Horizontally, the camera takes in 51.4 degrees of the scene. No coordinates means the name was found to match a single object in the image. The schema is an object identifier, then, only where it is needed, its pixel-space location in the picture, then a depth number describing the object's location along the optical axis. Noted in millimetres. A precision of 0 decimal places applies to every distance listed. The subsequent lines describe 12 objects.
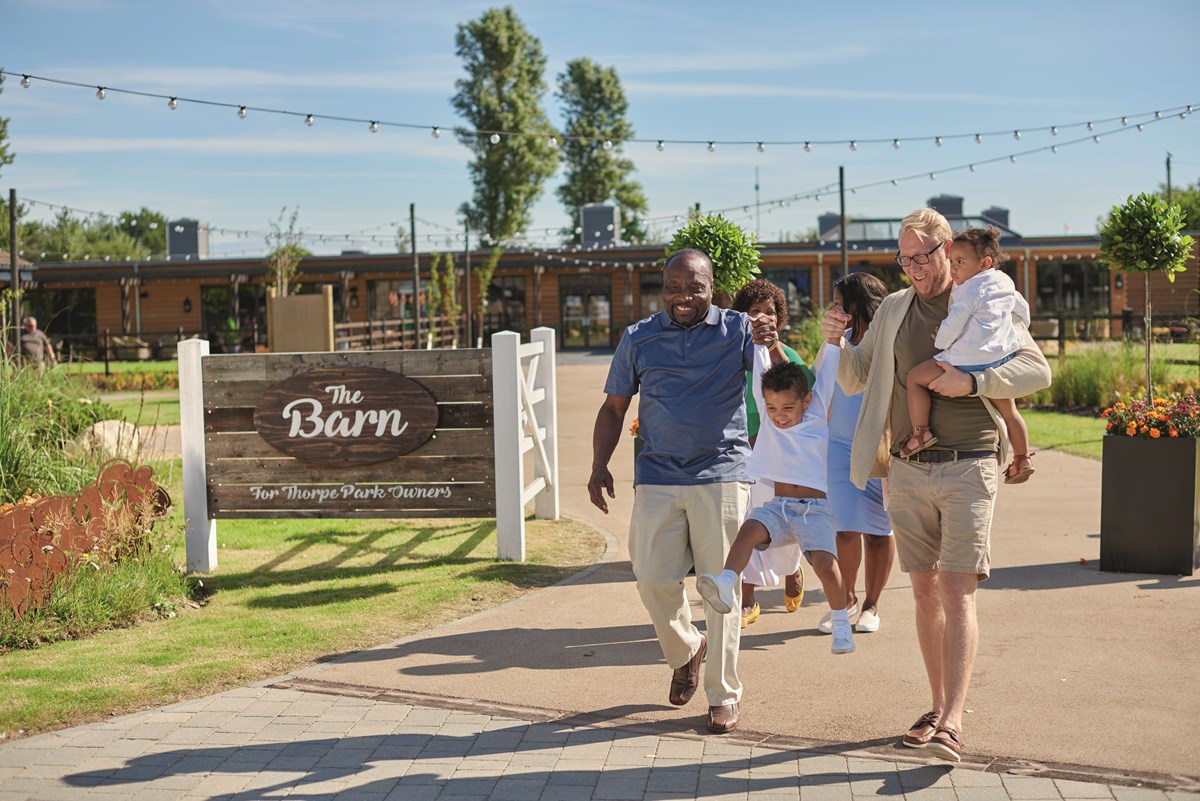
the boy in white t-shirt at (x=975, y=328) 4434
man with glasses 4488
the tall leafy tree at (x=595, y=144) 65250
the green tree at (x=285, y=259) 32125
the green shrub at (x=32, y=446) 7777
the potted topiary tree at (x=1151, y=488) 7395
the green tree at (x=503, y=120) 58031
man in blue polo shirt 4953
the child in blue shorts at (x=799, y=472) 5934
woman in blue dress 6113
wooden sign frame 8305
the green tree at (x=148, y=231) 100706
